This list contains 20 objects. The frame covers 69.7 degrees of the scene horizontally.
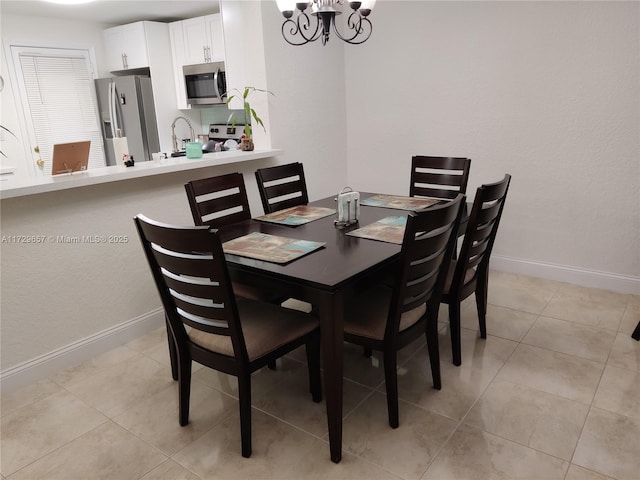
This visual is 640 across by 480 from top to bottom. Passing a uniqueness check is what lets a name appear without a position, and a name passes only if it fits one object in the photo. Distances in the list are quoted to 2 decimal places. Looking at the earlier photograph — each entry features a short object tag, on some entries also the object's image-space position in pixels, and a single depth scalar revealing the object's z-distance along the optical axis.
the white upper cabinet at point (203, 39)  4.43
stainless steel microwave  4.37
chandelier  2.19
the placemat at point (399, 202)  2.65
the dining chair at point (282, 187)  2.82
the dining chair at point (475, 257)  2.09
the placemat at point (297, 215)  2.43
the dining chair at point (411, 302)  1.72
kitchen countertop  2.14
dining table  1.63
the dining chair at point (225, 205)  2.38
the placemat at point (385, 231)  2.07
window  4.67
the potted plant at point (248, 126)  3.28
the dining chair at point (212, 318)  1.55
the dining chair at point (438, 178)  3.02
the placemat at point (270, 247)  1.87
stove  4.87
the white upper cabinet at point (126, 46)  4.72
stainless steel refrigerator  4.76
